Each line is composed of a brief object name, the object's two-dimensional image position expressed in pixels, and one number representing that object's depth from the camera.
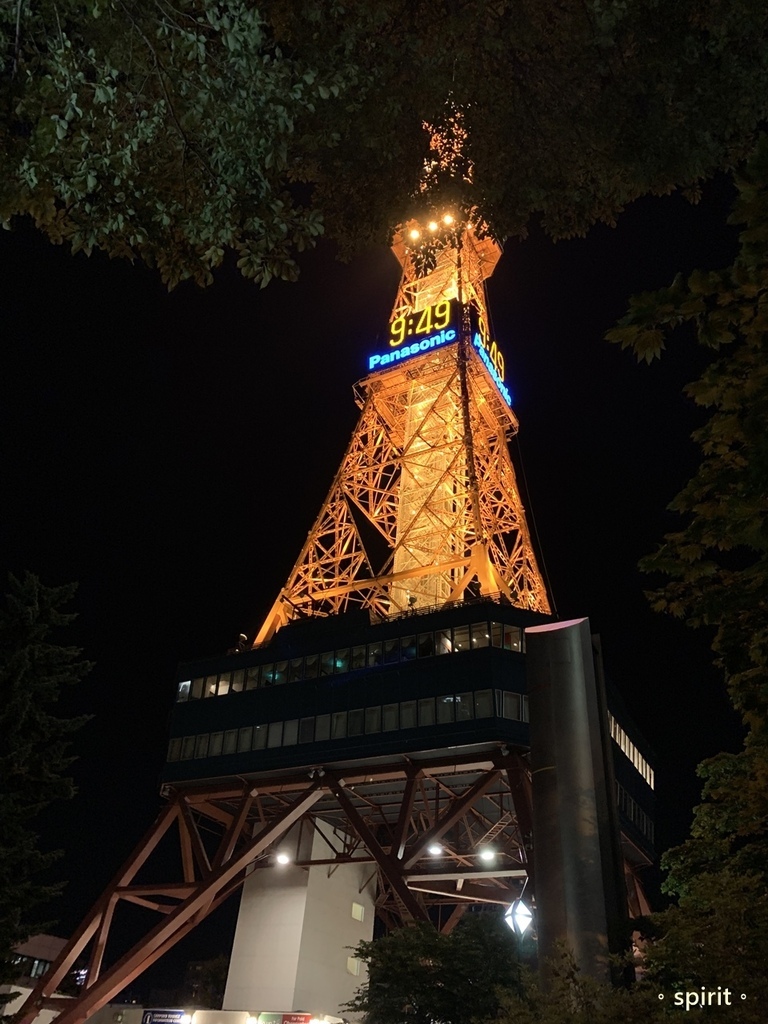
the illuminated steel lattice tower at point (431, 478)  57.59
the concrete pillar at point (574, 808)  14.20
